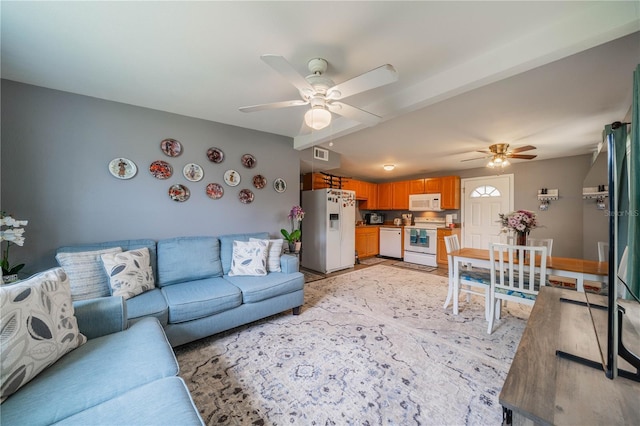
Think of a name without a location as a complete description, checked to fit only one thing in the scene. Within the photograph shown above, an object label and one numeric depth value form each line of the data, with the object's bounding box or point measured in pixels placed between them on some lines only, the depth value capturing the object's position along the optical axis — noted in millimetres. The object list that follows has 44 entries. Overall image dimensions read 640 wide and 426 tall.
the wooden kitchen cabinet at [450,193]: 5324
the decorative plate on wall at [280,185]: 3535
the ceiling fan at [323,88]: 1360
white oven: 5234
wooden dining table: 1976
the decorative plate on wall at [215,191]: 2961
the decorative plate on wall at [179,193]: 2721
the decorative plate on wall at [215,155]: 2946
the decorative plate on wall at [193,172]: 2797
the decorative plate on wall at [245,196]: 3217
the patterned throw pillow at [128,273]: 1946
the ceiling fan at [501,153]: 3365
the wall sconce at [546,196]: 4235
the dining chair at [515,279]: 2092
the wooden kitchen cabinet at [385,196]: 6480
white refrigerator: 4465
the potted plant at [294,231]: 3489
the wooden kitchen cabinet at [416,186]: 5840
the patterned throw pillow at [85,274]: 1863
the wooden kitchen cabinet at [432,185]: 5535
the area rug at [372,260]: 5449
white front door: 4832
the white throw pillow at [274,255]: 2797
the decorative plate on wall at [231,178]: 3080
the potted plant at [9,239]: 1625
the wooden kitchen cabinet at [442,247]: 5152
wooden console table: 593
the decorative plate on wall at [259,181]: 3330
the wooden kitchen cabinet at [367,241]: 5812
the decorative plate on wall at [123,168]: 2391
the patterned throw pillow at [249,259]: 2645
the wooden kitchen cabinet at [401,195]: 6125
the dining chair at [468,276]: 2476
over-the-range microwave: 5492
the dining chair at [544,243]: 2850
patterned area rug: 1377
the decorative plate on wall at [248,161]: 3225
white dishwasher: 5848
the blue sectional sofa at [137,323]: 884
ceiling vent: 4004
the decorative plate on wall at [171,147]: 2655
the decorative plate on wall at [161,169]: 2598
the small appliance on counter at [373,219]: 6844
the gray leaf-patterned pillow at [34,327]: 928
